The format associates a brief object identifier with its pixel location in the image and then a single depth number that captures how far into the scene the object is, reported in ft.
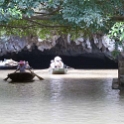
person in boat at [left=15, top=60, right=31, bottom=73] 85.40
